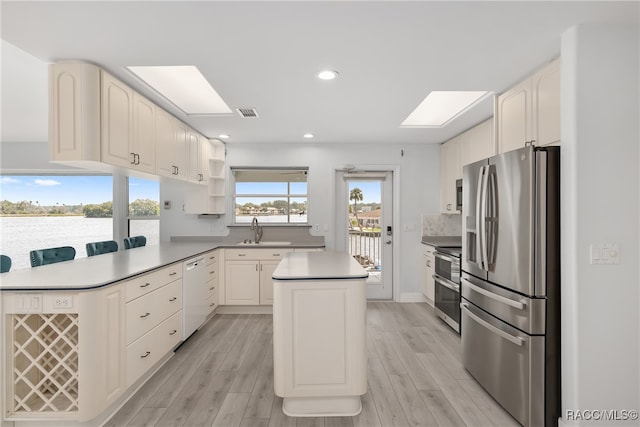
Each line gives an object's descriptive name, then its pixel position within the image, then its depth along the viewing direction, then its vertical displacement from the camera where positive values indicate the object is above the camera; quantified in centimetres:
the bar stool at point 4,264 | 249 -39
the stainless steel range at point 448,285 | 369 -86
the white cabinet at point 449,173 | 454 +56
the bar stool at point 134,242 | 426 -39
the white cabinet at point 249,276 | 451 -87
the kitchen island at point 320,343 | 223 -89
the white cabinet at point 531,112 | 225 +76
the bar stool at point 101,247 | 359 -40
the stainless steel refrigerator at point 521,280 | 201 -44
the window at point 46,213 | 549 -1
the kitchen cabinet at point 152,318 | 241 -87
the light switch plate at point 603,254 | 192 -24
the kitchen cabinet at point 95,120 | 241 +72
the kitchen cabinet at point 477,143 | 372 +82
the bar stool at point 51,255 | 288 -39
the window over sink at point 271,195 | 525 +27
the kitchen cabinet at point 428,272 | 457 -86
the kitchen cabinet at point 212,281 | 414 -89
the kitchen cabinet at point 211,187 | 476 +37
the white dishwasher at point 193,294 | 340 -89
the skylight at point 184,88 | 306 +127
